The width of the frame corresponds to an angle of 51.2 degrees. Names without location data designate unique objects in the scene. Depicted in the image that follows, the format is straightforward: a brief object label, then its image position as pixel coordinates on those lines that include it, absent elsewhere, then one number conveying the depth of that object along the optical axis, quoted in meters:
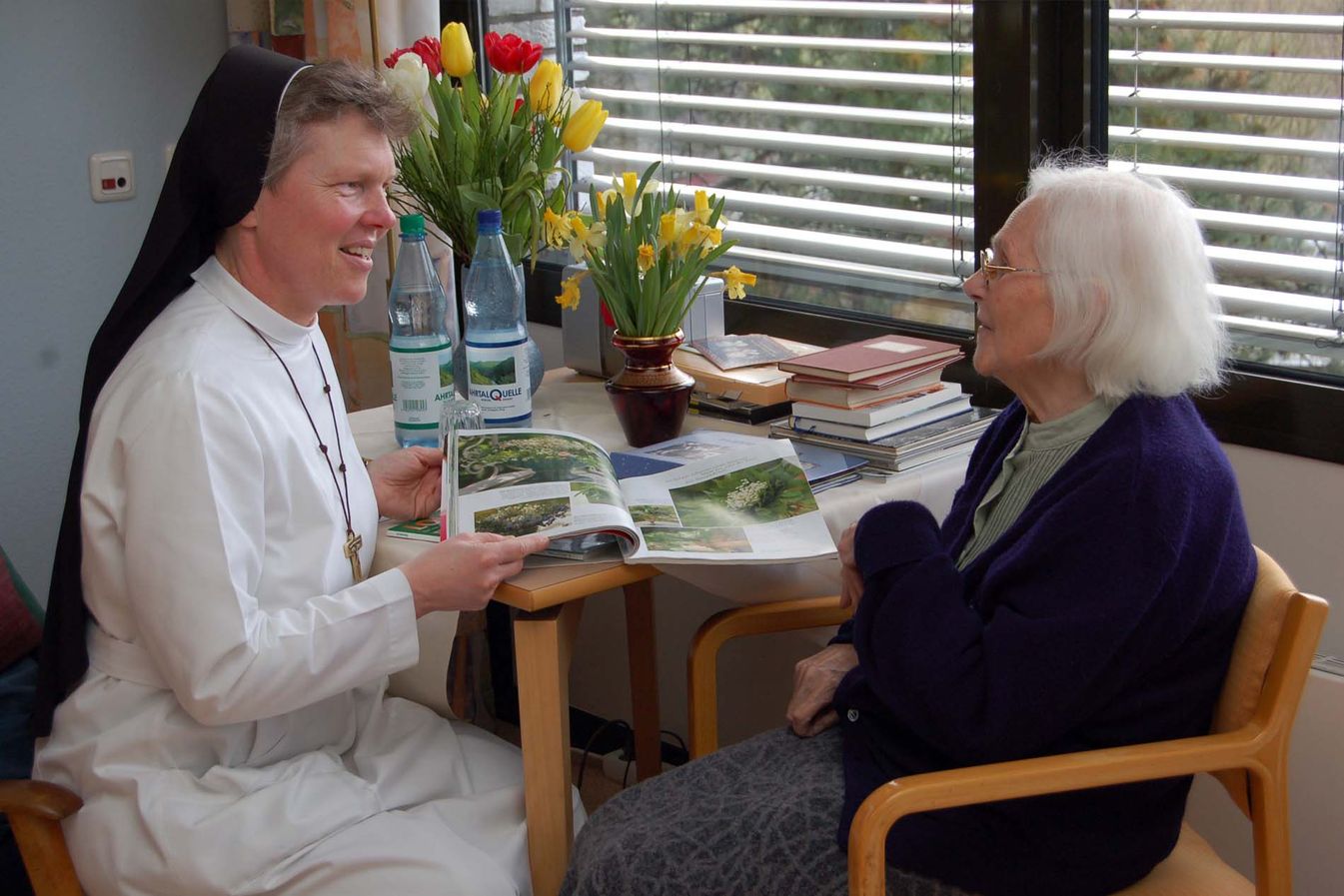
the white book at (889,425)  1.95
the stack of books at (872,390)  1.95
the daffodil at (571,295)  2.18
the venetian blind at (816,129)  2.40
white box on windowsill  2.31
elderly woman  1.37
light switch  3.00
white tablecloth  1.77
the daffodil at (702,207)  2.02
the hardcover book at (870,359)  1.94
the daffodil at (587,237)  2.06
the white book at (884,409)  1.94
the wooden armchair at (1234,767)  1.32
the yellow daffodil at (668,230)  2.00
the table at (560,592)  1.58
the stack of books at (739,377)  2.14
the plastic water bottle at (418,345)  2.00
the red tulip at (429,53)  2.20
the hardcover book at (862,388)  1.95
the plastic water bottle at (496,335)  2.01
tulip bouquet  2.13
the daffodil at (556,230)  2.09
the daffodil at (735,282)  2.12
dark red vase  2.00
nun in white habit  1.45
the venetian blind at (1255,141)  1.96
